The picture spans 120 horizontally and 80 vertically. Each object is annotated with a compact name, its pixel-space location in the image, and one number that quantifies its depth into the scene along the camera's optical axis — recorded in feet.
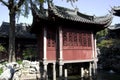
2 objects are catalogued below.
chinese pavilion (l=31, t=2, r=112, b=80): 19.36
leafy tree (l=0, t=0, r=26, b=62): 21.34
